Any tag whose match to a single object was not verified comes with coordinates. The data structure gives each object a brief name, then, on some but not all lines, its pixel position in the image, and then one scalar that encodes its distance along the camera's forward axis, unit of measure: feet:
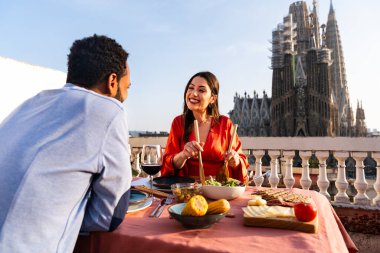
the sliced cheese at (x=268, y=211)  4.47
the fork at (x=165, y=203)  5.06
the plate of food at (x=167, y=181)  7.02
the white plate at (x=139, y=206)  5.21
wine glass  6.73
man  3.41
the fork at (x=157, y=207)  4.99
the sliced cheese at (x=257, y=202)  5.17
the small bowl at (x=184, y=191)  5.66
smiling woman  8.82
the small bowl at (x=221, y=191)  5.80
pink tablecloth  3.70
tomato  4.32
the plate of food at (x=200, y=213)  4.18
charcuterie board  4.21
